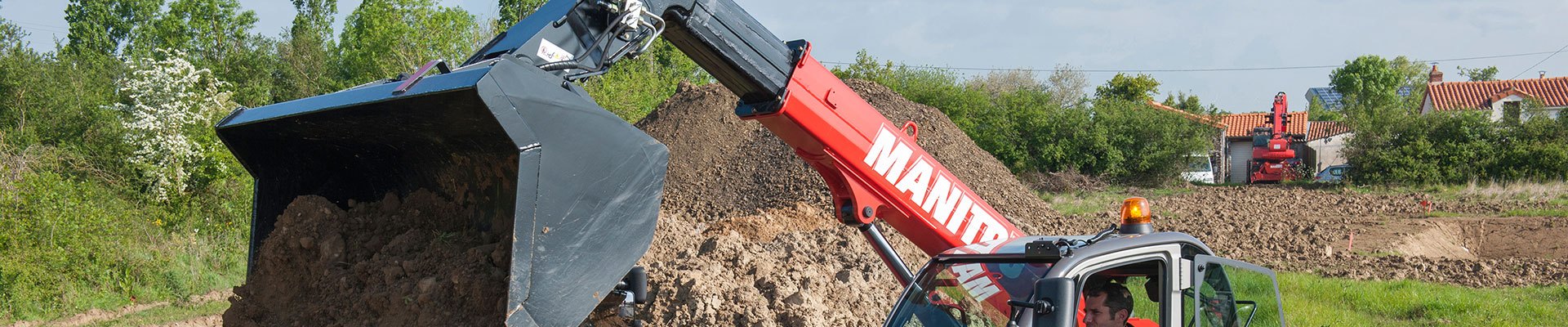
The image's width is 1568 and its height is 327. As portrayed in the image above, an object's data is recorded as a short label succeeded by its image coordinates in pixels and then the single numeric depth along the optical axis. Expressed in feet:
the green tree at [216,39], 118.01
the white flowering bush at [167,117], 60.34
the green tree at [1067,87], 141.49
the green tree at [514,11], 125.29
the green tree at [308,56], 117.10
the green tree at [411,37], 74.43
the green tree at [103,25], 129.08
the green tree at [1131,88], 150.61
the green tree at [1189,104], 149.37
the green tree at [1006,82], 139.33
